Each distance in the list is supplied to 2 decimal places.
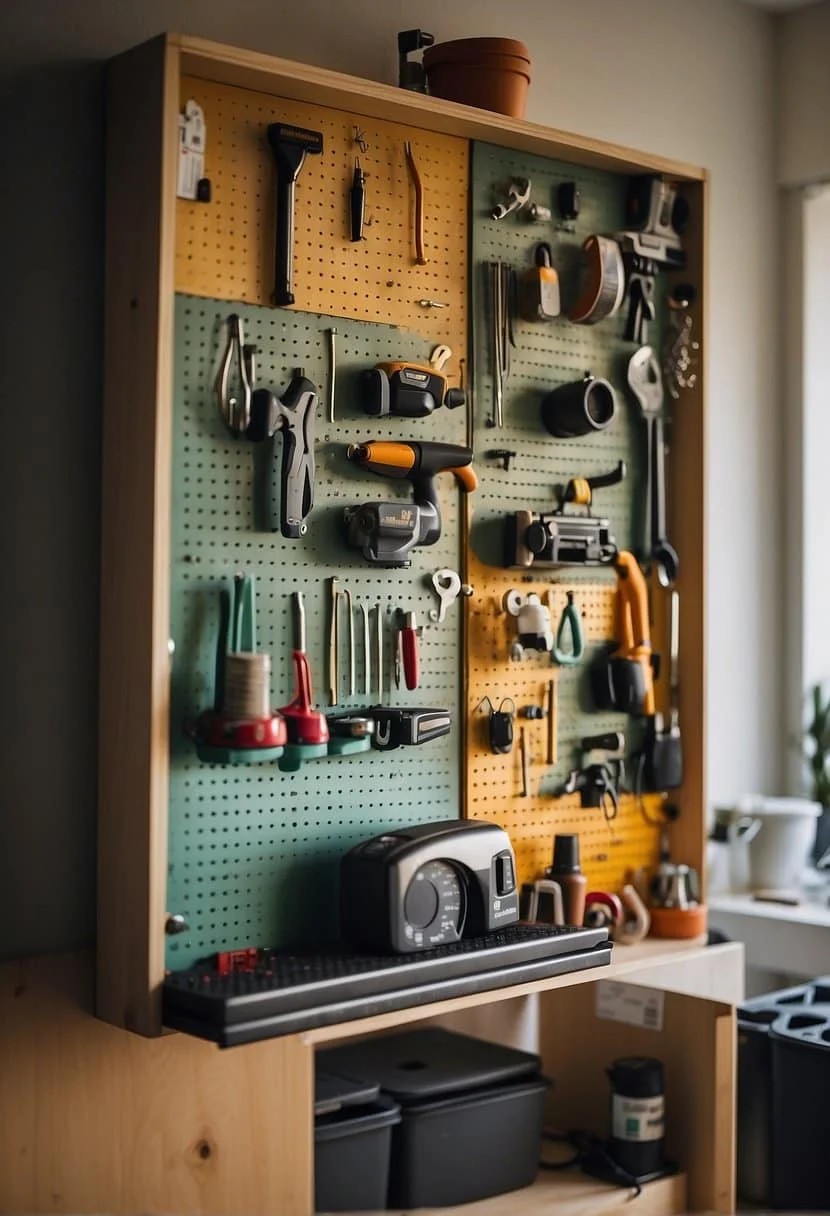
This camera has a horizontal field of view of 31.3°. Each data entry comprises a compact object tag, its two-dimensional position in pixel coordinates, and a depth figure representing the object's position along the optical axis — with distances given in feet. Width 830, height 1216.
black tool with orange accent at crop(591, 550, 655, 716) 8.97
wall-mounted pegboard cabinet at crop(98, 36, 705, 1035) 6.84
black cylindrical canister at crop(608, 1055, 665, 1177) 8.63
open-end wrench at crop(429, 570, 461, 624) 8.21
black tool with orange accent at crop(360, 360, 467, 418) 7.79
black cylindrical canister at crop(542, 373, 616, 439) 8.68
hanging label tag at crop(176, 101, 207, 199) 7.11
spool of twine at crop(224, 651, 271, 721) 6.96
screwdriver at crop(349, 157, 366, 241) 7.80
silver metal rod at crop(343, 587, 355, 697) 7.79
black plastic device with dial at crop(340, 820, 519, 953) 7.23
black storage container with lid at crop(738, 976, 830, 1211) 8.81
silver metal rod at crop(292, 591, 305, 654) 7.53
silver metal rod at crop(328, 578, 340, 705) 7.69
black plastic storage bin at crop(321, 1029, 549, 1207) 7.98
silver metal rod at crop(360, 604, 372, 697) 7.85
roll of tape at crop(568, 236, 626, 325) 8.77
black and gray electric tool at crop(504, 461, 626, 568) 8.49
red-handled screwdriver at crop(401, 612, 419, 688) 7.96
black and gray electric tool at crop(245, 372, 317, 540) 7.32
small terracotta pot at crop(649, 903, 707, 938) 9.14
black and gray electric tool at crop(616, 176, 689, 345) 9.17
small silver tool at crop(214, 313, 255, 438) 7.24
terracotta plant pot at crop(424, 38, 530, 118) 8.30
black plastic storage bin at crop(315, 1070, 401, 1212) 7.67
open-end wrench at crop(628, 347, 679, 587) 9.30
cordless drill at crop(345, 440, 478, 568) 7.70
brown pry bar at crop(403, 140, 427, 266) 8.09
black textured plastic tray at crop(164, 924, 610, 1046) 6.39
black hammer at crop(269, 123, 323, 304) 7.45
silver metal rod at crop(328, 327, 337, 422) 7.70
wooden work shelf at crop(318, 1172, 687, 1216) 8.17
